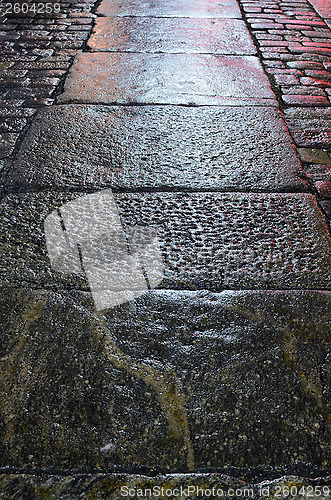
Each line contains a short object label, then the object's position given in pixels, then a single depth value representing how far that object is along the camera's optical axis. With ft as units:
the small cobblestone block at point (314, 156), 9.21
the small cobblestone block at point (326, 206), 7.90
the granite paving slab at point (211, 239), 6.57
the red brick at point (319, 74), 12.43
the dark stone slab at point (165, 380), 4.67
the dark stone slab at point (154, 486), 4.35
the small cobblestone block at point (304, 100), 11.16
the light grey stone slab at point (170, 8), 16.55
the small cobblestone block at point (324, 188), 8.32
